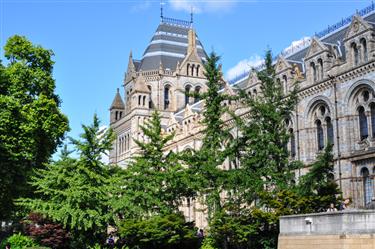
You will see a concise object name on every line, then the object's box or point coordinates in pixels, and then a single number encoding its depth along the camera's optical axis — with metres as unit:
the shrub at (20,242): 38.05
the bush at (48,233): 37.41
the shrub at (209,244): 37.55
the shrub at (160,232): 36.50
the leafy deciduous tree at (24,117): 38.06
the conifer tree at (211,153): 35.81
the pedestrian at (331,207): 30.58
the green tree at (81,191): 36.81
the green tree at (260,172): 33.78
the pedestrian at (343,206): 32.69
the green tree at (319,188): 31.55
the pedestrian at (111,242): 39.22
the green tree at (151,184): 38.62
